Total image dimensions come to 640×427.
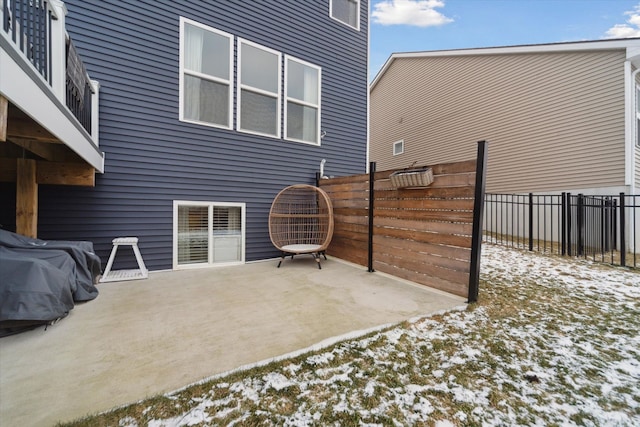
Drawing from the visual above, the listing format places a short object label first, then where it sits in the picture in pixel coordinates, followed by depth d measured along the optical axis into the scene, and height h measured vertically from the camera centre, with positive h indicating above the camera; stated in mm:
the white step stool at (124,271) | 3489 -806
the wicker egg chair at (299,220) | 5047 -110
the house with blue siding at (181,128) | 3207 +1342
